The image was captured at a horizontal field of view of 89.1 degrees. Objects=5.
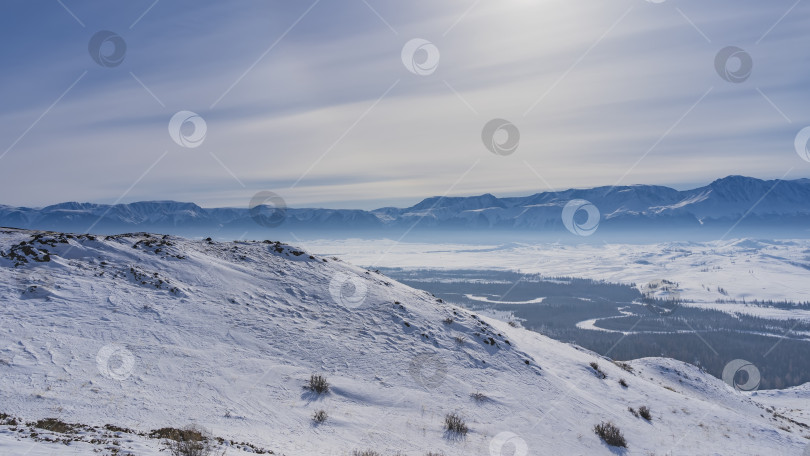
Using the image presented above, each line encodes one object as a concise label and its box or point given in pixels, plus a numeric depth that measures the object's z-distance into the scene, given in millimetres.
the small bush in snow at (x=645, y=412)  22766
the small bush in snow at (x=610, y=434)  18609
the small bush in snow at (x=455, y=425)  16445
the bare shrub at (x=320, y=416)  14945
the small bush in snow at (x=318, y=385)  17219
